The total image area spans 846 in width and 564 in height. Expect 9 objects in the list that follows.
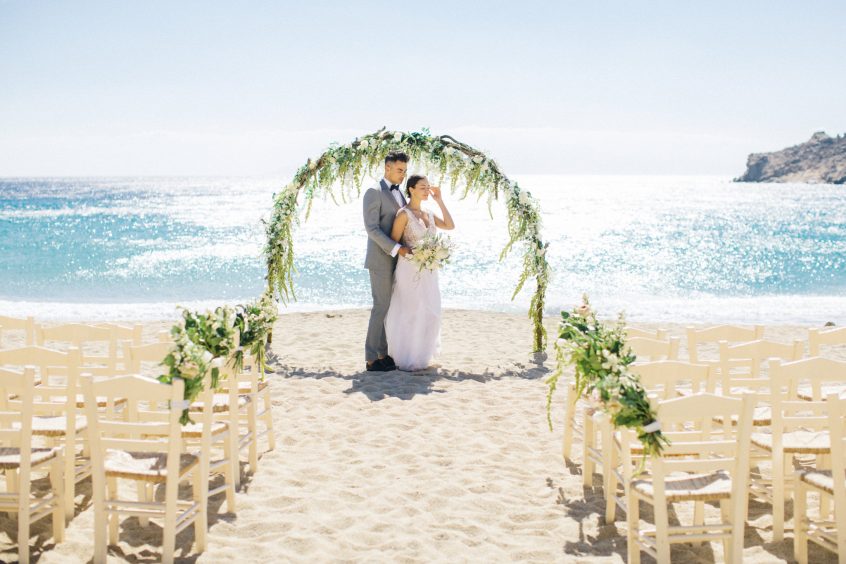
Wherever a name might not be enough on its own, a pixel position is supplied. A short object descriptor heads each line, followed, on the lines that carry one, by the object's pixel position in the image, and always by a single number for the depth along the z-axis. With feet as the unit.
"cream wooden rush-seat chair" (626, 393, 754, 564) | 11.75
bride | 29.09
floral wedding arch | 32.01
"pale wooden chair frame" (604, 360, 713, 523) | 13.29
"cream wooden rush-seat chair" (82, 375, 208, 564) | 12.37
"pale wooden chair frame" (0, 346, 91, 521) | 14.32
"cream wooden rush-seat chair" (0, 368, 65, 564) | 12.78
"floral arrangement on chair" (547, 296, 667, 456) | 11.95
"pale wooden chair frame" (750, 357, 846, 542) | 13.10
